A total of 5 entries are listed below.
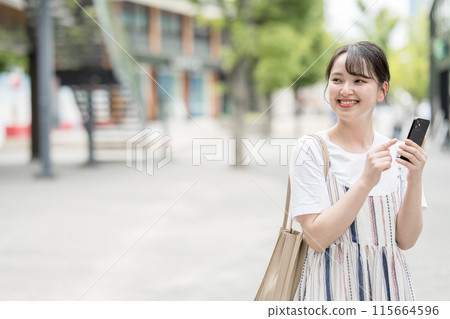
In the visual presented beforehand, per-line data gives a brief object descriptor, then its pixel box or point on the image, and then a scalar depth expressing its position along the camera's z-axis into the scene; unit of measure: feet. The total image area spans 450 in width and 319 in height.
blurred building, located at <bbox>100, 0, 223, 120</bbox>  109.09
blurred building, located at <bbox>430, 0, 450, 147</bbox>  55.67
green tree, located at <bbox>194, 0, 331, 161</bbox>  42.39
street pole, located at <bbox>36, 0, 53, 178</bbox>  36.68
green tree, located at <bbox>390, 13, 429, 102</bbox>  113.91
